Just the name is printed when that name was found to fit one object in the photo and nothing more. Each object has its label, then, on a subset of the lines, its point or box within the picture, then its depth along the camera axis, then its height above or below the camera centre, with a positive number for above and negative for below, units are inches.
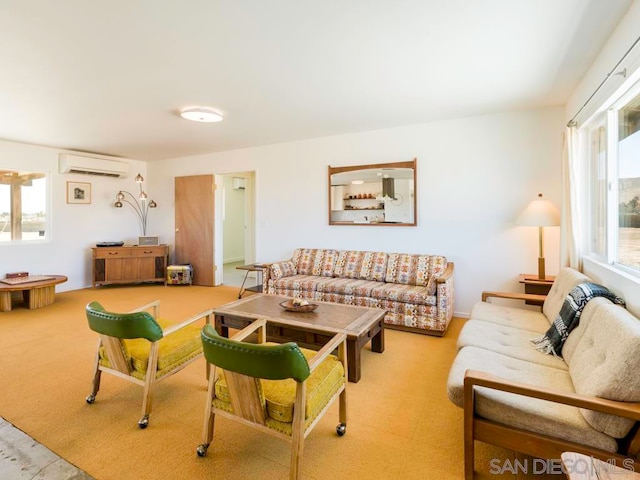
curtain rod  73.9 +40.1
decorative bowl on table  115.3 -22.9
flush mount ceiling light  143.3 +54.2
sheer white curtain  115.4 +13.3
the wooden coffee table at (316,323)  99.4 -26.2
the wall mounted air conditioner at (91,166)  216.8 +50.4
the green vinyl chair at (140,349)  74.1 -26.9
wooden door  241.0 +11.2
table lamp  133.4 +8.2
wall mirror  173.2 +23.7
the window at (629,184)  84.7 +13.9
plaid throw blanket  80.1 -18.7
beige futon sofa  52.2 -27.8
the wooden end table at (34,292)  171.8 -27.1
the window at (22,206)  202.2 +21.5
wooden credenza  229.6 -16.7
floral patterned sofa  137.5 -20.5
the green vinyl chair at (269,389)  54.0 -28.1
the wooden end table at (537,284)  130.3 -18.1
